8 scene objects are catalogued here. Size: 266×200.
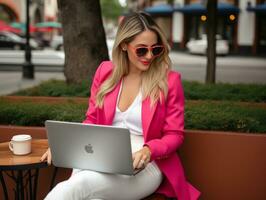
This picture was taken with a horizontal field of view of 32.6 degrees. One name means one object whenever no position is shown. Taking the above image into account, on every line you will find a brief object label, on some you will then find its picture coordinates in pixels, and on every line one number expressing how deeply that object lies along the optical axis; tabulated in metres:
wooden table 2.86
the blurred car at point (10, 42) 33.44
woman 2.82
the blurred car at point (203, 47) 29.41
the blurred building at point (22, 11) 47.66
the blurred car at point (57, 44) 35.75
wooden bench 3.62
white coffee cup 3.09
